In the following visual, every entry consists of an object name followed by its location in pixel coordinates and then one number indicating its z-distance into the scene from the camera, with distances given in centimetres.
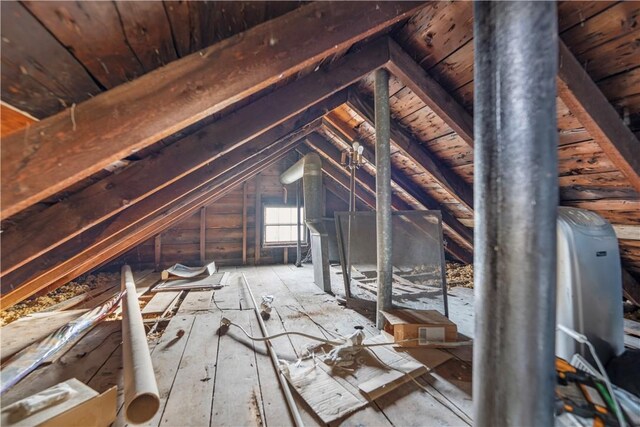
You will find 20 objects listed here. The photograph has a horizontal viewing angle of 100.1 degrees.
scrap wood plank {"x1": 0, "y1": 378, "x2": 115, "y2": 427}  88
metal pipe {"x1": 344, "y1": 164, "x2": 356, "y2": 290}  276
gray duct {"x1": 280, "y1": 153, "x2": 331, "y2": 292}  334
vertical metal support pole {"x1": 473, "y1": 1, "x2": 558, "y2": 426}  57
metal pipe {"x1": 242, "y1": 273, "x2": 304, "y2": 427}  120
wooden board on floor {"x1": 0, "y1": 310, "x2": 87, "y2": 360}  189
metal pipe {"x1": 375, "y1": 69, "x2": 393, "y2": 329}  204
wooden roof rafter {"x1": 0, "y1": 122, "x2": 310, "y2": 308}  136
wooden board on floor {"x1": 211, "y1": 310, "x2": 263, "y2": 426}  123
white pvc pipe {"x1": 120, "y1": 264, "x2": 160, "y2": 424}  109
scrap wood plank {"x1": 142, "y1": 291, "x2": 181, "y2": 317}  264
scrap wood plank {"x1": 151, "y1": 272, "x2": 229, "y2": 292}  346
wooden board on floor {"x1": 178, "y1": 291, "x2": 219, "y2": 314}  269
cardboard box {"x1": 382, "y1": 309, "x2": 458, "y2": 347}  184
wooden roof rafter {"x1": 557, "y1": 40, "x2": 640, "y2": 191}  143
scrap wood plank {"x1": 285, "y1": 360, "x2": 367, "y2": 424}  125
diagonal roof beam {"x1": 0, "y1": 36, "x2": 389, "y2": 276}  104
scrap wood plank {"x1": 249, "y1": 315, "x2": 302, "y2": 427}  121
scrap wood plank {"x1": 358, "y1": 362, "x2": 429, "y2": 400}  136
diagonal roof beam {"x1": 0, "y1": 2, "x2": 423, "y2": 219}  62
